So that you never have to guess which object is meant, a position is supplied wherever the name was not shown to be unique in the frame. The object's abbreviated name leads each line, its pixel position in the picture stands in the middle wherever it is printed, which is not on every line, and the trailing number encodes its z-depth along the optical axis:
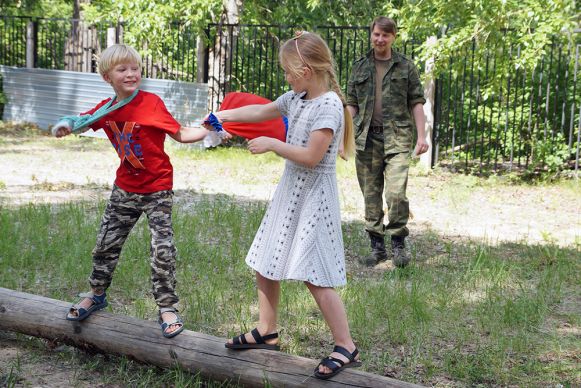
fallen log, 3.78
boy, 4.36
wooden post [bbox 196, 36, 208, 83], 16.03
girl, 3.82
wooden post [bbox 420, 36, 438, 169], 13.49
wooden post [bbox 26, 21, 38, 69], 19.52
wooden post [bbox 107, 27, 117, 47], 18.19
